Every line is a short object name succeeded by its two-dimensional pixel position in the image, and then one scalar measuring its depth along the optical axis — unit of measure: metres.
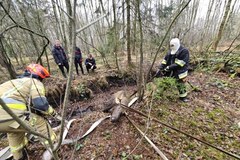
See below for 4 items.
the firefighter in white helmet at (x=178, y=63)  4.02
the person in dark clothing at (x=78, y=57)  8.66
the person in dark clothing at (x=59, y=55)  7.47
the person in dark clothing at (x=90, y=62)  9.27
